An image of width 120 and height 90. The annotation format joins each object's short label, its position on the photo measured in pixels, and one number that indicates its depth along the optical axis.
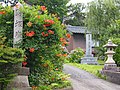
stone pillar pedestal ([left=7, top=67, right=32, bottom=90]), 6.37
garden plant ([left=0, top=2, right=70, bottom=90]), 7.08
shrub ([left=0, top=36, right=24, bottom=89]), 6.00
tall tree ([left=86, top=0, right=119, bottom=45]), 20.61
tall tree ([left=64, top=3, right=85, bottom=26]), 33.78
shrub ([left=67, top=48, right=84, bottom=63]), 22.48
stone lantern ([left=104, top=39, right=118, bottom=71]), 12.95
